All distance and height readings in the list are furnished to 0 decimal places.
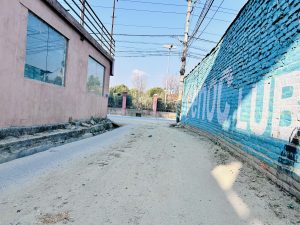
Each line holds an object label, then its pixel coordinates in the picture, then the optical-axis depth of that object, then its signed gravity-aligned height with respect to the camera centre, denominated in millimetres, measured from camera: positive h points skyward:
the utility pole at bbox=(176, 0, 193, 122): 18406 +3977
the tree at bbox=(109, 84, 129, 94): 44344 +2839
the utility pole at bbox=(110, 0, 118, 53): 19480 +6446
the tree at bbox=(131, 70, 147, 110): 34406 +422
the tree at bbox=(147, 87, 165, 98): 48025 +2964
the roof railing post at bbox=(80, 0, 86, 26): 9466 +3406
